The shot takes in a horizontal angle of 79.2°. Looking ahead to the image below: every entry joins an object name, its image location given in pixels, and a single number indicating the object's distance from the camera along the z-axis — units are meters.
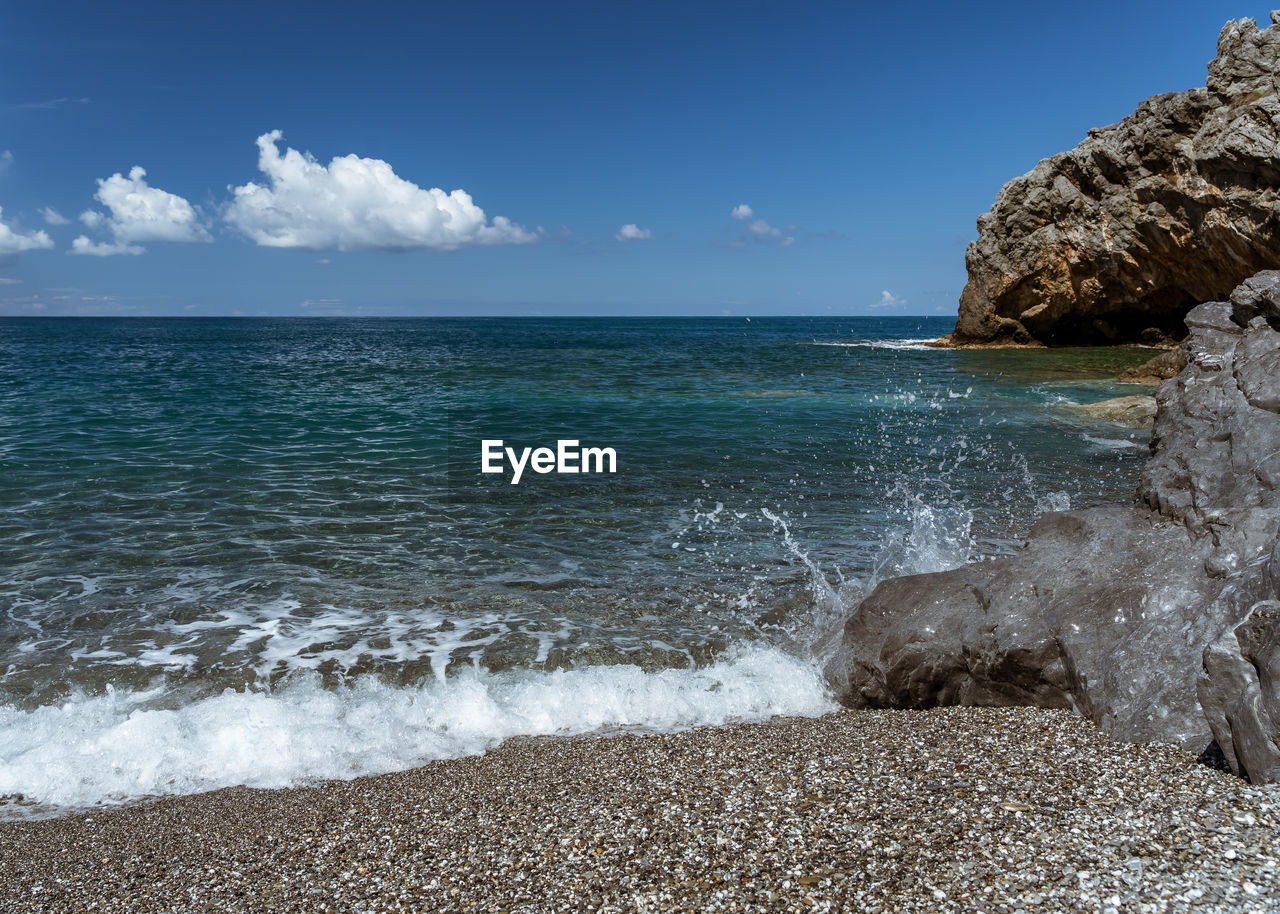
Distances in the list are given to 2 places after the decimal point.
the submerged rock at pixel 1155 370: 27.49
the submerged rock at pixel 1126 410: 20.38
